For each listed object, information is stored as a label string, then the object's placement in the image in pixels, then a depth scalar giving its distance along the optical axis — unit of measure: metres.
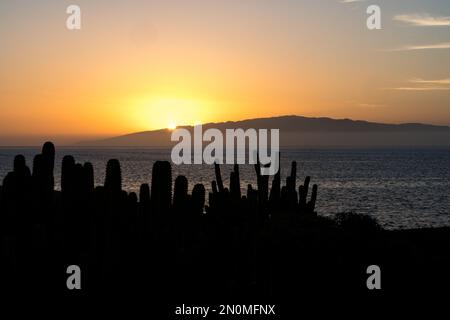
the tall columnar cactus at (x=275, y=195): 25.86
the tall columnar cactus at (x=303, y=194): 27.04
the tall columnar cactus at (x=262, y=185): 23.89
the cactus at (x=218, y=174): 24.46
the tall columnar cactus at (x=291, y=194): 26.19
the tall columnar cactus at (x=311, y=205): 27.34
